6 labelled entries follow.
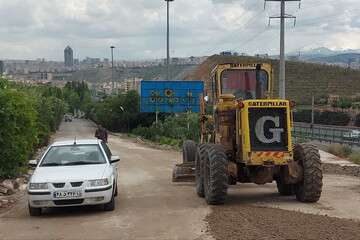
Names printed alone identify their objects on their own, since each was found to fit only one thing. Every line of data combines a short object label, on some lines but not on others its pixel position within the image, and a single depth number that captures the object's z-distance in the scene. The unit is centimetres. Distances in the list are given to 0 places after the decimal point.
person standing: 3346
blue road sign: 4572
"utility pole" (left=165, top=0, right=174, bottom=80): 5044
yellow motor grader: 1347
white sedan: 1230
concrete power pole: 2916
